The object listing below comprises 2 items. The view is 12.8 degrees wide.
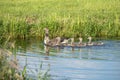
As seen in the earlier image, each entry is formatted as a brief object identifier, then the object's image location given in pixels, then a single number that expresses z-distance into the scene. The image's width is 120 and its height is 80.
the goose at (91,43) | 20.98
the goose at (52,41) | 21.46
